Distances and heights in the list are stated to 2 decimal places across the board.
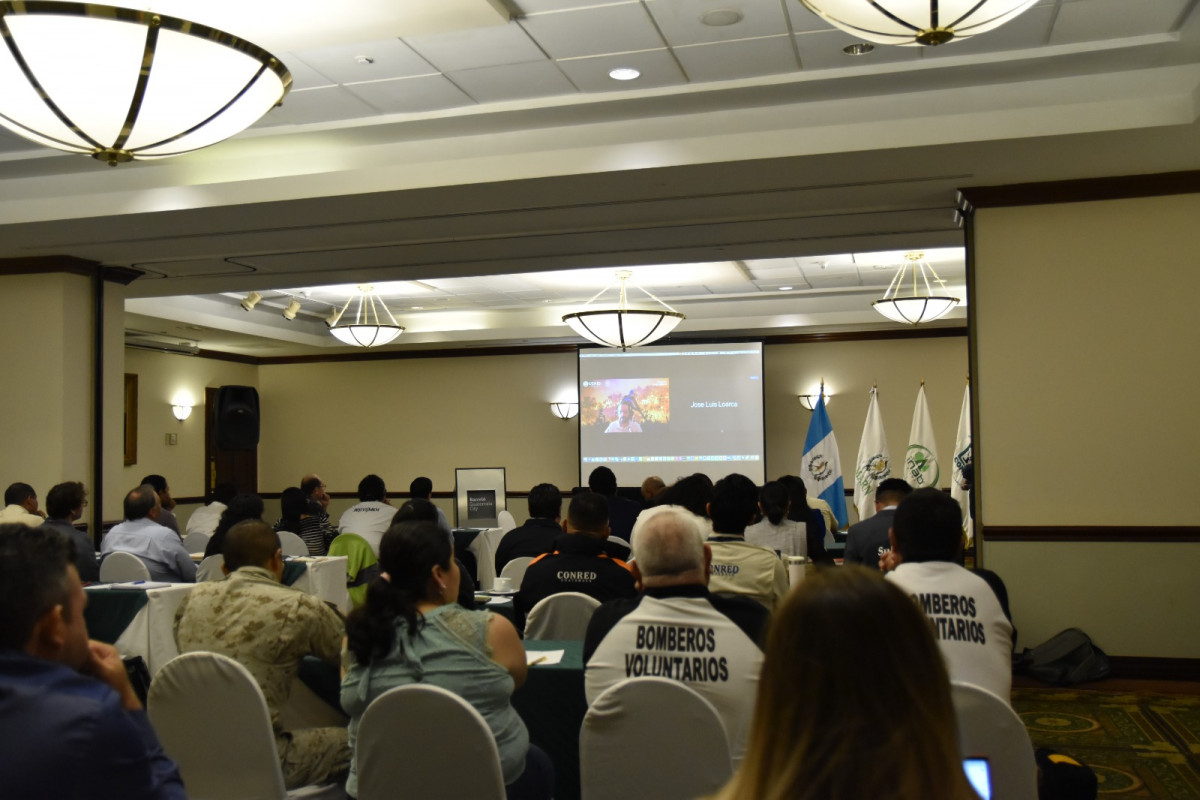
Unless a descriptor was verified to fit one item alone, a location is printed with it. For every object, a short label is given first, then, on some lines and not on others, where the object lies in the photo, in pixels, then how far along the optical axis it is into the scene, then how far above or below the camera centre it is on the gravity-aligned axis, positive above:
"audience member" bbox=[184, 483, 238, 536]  9.16 -0.70
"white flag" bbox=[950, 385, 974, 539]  8.72 -0.31
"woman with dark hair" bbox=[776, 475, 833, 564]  6.45 -0.62
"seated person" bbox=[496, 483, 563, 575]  5.91 -0.61
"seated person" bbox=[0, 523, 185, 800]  1.50 -0.41
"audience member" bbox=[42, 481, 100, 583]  5.92 -0.42
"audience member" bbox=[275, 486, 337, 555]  7.85 -0.71
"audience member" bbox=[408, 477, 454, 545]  8.92 -0.50
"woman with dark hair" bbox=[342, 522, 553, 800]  2.63 -0.57
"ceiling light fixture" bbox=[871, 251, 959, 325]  10.02 +1.22
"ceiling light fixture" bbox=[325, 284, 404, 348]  11.69 +1.20
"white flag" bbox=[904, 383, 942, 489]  10.18 -0.26
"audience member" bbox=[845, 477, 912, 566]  5.30 -0.56
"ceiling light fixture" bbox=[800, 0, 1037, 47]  3.32 +1.40
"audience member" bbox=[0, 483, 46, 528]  6.72 -0.42
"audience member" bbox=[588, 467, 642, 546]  8.05 -0.64
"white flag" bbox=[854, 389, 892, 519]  11.17 -0.44
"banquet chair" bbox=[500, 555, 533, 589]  5.72 -0.79
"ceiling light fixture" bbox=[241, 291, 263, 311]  10.97 +1.49
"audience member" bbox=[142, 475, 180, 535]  8.13 -0.55
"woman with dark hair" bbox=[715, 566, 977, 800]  0.99 -0.29
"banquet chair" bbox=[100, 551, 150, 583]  5.95 -0.79
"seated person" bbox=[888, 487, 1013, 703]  2.86 -0.52
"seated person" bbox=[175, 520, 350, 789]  3.09 -0.64
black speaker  14.45 +0.25
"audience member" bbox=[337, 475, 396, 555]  7.68 -0.67
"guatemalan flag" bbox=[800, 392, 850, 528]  11.88 -0.45
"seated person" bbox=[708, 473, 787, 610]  4.13 -0.55
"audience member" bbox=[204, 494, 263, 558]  6.41 -0.50
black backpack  5.94 -1.43
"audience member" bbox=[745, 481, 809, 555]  6.12 -0.62
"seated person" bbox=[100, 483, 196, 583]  6.19 -0.67
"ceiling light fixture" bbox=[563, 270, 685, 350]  10.06 +1.09
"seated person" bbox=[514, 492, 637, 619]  4.25 -0.61
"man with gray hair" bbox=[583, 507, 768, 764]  2.61 -0.56
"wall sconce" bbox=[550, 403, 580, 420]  14.38 +0.30
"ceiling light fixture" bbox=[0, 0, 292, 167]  3.23 +1.24
